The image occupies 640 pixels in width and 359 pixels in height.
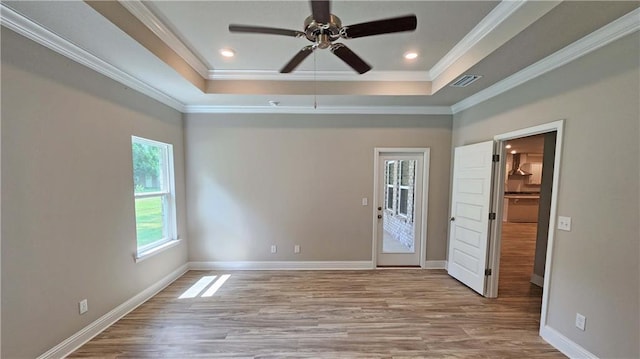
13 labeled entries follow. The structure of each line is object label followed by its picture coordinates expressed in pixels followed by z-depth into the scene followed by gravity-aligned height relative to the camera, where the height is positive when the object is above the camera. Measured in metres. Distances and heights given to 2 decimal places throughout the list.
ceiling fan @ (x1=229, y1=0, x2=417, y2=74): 1.42 +0.91
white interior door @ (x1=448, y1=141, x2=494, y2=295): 3.11 -0.61
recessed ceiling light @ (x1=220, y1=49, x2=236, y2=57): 2.63 +1.29
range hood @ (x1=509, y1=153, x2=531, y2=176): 8.02 +0.07
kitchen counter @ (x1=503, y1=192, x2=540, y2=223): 7.79 -1.22
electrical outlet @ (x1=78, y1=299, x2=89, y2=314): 2.21 -1.33
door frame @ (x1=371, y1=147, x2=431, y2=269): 3.97 -0.39
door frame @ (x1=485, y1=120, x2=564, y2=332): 2.24 -0.43
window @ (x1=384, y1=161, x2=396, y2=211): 4.12 -0.24
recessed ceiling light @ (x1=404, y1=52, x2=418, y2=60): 2.68 +1.32
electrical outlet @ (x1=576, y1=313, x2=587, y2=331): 2.01 -1.28
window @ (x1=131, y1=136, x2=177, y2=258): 3.06 -0.38
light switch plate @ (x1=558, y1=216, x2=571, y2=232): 2.15 -0.47
